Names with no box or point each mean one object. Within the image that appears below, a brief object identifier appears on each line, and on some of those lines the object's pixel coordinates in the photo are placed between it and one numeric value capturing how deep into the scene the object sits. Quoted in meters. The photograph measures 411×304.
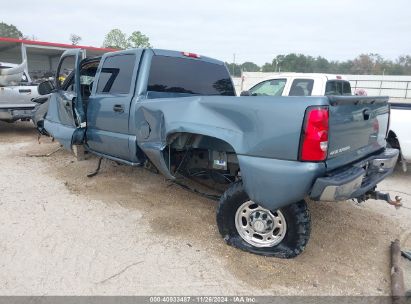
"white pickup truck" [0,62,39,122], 8.23
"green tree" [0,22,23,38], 75.44
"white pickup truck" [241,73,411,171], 5.72
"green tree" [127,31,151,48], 58.42
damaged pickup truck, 2.80
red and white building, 23.36
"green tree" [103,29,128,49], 61.96
